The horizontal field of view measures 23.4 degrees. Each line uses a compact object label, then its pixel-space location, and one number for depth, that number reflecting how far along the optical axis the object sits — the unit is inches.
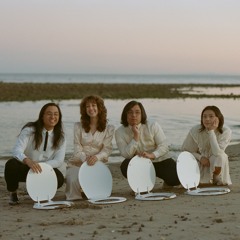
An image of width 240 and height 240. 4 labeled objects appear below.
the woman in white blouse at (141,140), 326.3
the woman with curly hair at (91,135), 320.2
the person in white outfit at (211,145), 337.7
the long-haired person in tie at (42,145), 307.9
